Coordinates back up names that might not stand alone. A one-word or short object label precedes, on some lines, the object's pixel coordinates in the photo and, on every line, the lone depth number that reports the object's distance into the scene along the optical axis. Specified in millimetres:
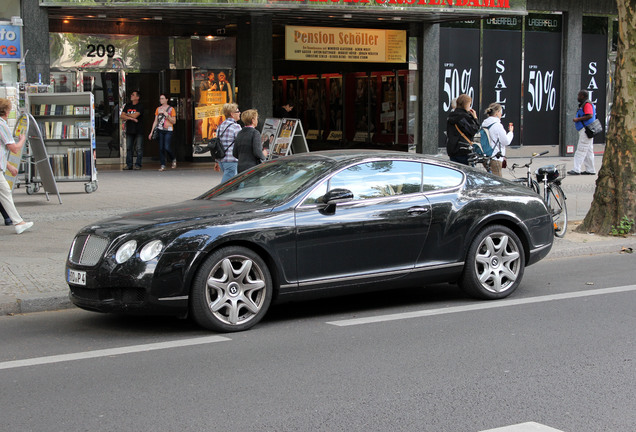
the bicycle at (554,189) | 11711
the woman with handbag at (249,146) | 11773
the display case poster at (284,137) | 18828
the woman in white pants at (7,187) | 11336
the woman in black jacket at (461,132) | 12734
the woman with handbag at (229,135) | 12641
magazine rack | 15602
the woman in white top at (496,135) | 12883
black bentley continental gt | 6781
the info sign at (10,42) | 18203
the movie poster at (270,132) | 19425
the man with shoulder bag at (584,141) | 20016
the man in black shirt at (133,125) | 21266
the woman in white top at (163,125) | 20781
